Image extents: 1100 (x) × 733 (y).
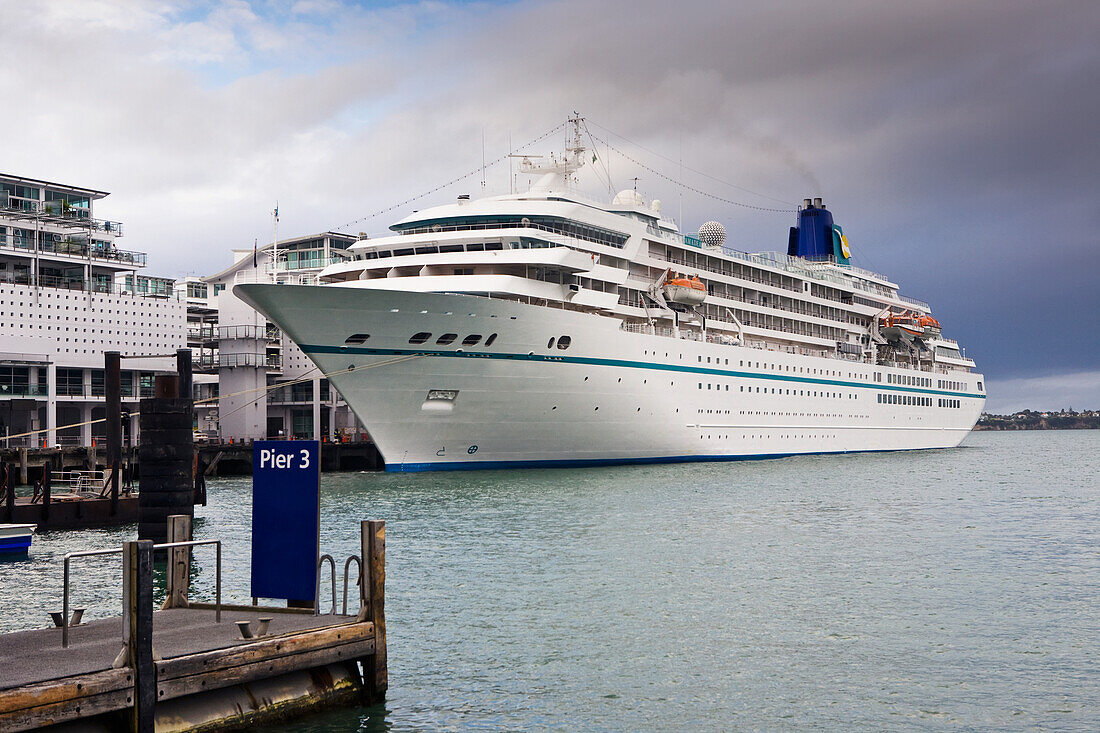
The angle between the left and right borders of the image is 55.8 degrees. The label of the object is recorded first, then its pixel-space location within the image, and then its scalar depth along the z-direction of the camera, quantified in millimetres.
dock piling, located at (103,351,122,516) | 31938
